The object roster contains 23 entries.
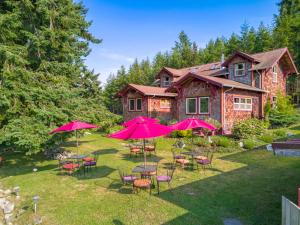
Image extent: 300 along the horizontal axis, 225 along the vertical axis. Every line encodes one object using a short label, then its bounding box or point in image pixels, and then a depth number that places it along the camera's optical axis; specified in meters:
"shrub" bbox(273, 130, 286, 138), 16.48
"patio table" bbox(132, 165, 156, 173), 7.45
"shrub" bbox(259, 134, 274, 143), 15.60
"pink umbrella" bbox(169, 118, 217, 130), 9.74
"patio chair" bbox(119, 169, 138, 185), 7.67
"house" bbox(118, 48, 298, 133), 17.64
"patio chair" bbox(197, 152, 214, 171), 9.72
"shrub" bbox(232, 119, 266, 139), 15.78
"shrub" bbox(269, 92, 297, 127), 20.50
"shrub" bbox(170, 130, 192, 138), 16.78
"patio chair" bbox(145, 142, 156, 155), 12.41
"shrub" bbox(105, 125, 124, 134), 21.58
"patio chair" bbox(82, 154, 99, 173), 10.02
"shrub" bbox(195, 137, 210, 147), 14.77
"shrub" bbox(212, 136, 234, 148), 14.23
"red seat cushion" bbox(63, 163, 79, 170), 9.80
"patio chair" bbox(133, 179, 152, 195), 6.99
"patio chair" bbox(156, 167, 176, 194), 7.33
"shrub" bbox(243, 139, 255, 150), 14.18
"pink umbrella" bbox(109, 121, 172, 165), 7.07
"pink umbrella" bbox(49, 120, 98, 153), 9.62
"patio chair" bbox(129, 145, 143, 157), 12.56
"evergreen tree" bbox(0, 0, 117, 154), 10.96
